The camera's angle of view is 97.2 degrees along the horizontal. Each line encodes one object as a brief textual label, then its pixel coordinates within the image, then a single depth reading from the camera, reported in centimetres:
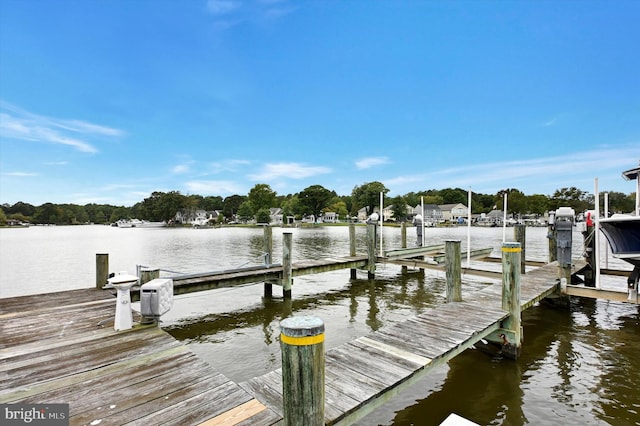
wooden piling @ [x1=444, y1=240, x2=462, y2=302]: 613
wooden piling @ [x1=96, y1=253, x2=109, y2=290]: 747
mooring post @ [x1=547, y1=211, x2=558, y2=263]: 984
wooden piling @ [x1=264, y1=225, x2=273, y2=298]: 1048
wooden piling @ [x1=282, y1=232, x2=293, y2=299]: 936
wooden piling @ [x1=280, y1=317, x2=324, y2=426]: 208
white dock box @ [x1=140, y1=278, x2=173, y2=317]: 486
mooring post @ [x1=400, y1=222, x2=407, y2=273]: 1458
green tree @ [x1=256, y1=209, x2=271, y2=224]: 7469
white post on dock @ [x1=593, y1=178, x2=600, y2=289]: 694
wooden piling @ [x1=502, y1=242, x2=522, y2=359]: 527
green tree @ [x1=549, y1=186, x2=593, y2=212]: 7531
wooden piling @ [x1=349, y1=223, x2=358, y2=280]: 1267
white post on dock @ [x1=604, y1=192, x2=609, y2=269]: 744
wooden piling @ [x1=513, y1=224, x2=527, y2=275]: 949
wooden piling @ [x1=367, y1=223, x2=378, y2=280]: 1211
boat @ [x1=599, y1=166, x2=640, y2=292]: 682
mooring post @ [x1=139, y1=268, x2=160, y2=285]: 638
